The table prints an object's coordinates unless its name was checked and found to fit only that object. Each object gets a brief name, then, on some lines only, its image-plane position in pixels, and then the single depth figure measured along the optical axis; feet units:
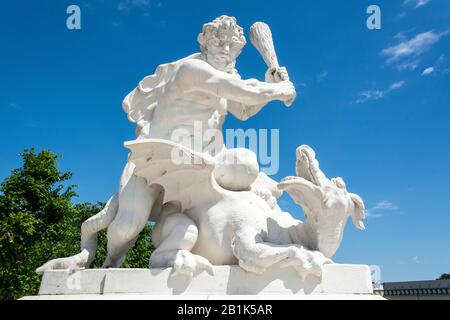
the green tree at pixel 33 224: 45.27
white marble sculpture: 11.43
